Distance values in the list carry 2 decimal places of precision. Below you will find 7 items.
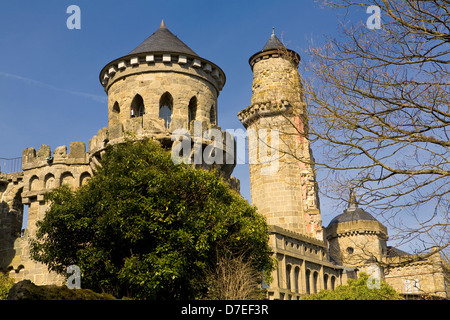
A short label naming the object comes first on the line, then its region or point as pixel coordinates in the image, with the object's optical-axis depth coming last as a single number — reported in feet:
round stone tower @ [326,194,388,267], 208.54
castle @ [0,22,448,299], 105.29
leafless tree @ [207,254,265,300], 74.69
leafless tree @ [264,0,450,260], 44.62
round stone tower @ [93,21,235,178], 101.91
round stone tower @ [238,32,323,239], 153.38
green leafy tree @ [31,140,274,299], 73.46
